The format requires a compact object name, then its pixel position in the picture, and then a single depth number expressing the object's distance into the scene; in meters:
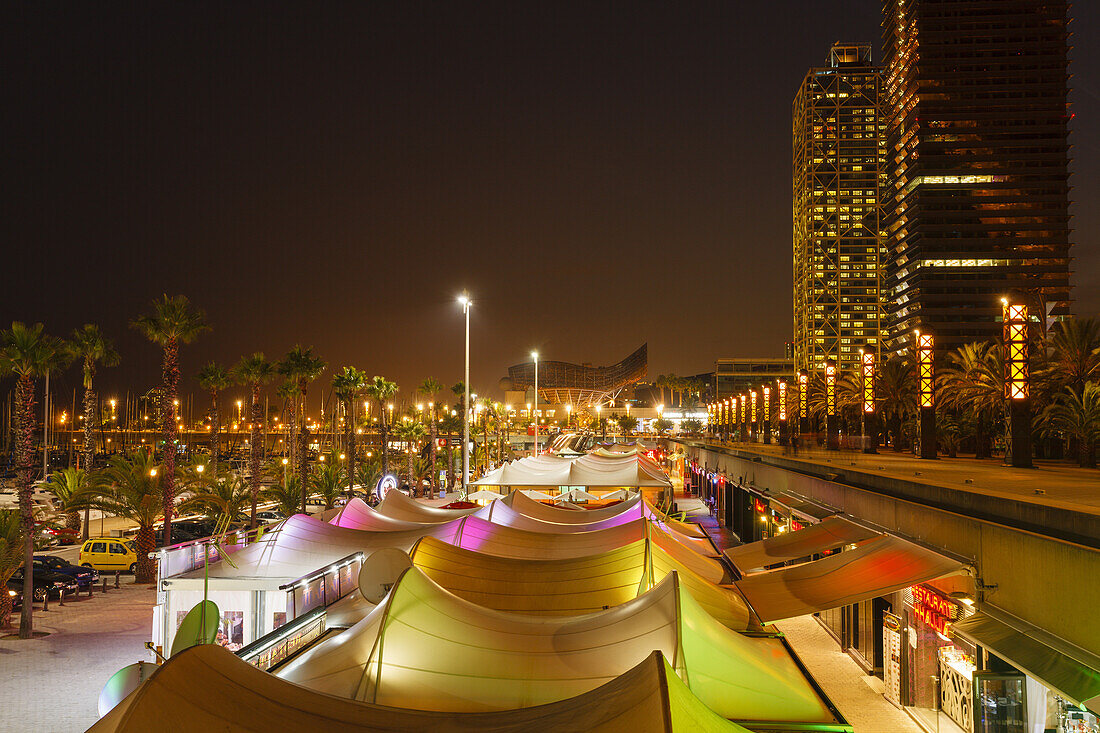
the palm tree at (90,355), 38.09
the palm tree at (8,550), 21.09
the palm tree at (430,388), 67.31
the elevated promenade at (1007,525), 7.82
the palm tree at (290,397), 46.66
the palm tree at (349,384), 56.88
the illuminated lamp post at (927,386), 30.52
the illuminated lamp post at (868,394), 37.59
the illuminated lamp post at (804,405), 61.81
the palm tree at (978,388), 32.56
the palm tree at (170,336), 29.23
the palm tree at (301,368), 46.41
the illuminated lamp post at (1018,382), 22.86
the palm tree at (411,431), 61.33
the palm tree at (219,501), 32.97
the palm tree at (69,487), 38.12
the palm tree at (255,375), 40.53
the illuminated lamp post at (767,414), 61.16
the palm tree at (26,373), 21.86
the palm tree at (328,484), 38.34
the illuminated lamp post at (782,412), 55.34
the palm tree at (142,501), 28.42
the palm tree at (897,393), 45.62
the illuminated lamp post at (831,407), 41.15
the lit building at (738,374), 161.12
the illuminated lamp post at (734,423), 92.09
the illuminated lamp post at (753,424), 77.00
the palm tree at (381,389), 60.11
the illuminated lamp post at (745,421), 83.01
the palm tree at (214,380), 55.59
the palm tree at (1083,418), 25.55
